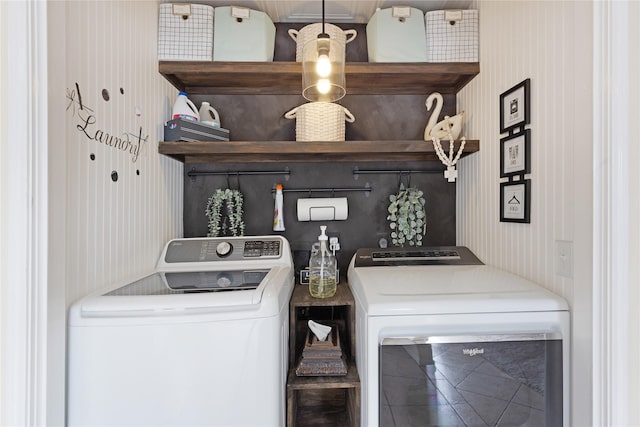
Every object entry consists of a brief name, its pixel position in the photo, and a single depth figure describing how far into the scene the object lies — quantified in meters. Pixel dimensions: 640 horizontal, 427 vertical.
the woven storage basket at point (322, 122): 1.74
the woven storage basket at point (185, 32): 1.71
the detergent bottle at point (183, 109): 1.73
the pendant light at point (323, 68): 1.35
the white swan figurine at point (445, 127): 1.82
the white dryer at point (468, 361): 1.12
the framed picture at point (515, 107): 1.35
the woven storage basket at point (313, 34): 1.70
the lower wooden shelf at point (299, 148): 1.67
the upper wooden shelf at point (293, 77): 1.74
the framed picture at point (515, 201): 1.35
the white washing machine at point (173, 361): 0.99
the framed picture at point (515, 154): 1.34
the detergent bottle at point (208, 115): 1.89
